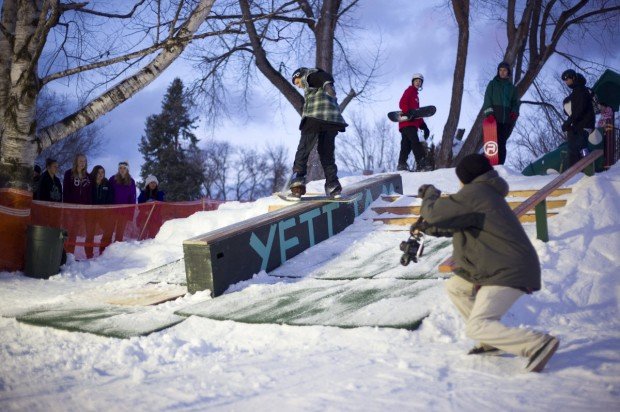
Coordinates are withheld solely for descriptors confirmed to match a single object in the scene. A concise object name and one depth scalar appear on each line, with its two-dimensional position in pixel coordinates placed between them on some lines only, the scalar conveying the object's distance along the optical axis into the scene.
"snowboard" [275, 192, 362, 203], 8.25
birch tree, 8.62
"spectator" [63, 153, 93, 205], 10.34
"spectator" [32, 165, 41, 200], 10.02
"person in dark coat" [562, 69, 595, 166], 8.86
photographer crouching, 3.50
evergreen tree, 43.66
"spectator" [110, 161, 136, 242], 11.22
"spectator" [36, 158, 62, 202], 9.97
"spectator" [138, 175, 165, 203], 12.68
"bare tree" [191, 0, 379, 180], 15.25
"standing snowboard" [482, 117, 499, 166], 10.95
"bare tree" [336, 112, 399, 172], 56.50
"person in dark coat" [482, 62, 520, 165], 10.66
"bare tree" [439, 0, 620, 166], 16.72
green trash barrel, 8.34
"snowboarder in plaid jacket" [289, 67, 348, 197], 7.63
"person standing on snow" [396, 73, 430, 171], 11.62
